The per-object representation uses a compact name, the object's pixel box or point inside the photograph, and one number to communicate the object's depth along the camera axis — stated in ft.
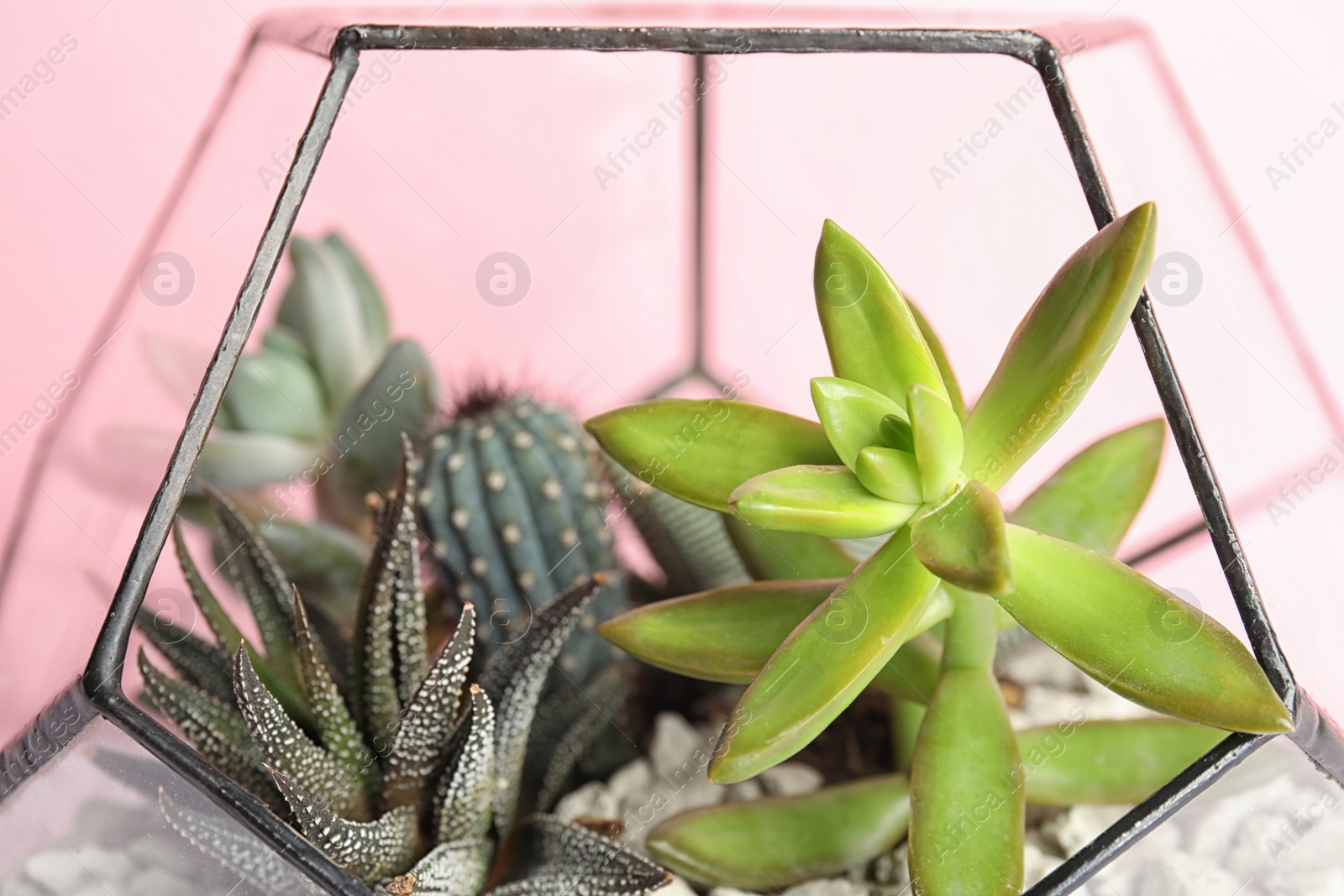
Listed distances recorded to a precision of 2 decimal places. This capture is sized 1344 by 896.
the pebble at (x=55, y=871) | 1.17
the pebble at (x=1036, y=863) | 1.38
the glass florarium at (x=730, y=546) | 1.08
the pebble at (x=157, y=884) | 1.17
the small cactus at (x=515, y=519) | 1.74
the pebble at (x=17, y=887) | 1.17
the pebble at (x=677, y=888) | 1.47
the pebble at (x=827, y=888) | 1.45
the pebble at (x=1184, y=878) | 1.14
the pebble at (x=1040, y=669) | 1.87
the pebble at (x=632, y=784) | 1.72
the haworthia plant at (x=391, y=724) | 1.25
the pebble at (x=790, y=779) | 1.70
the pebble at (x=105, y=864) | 1.16
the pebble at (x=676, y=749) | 1.76
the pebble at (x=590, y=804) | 1.68
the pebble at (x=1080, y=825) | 1.47
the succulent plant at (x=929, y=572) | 1.02
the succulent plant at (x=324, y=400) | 2.01
